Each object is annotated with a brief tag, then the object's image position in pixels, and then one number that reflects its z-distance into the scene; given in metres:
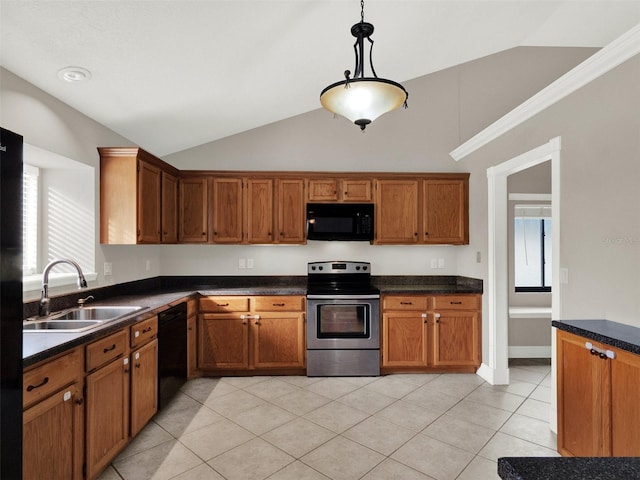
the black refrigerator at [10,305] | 1.24
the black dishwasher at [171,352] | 2.84
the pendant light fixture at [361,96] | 1.86
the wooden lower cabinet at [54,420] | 1.50
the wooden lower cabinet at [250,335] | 3.67
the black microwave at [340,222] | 3.98
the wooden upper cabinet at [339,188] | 4.03
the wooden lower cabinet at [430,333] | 3.73
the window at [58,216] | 2.63
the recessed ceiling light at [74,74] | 2.22
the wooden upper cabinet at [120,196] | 3.02
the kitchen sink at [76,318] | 2.16
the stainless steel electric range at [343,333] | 3.67
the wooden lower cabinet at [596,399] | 1.69
